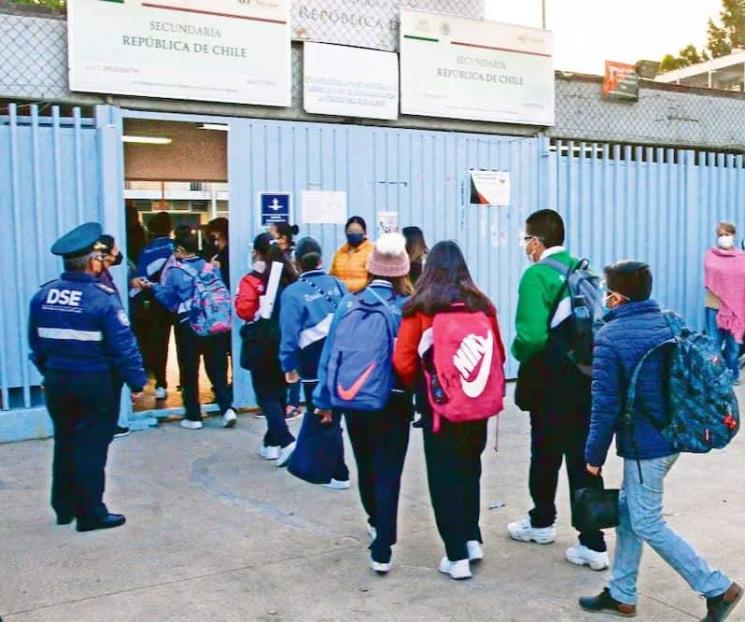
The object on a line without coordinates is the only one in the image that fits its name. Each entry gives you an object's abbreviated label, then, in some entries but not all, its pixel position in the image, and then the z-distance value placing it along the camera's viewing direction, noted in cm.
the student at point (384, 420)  477
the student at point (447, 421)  455
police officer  536
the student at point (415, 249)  764
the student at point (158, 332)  941
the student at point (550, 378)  480
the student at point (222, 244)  901
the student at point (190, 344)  806
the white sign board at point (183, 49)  752
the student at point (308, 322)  608
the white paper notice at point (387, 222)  915
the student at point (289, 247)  746
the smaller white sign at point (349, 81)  862
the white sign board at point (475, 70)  921
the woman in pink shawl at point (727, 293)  1034
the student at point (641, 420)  395
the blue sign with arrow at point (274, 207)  852
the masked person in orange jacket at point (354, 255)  835
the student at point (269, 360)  695
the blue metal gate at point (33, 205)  743
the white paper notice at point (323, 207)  873
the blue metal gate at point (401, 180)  845
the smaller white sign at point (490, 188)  973
